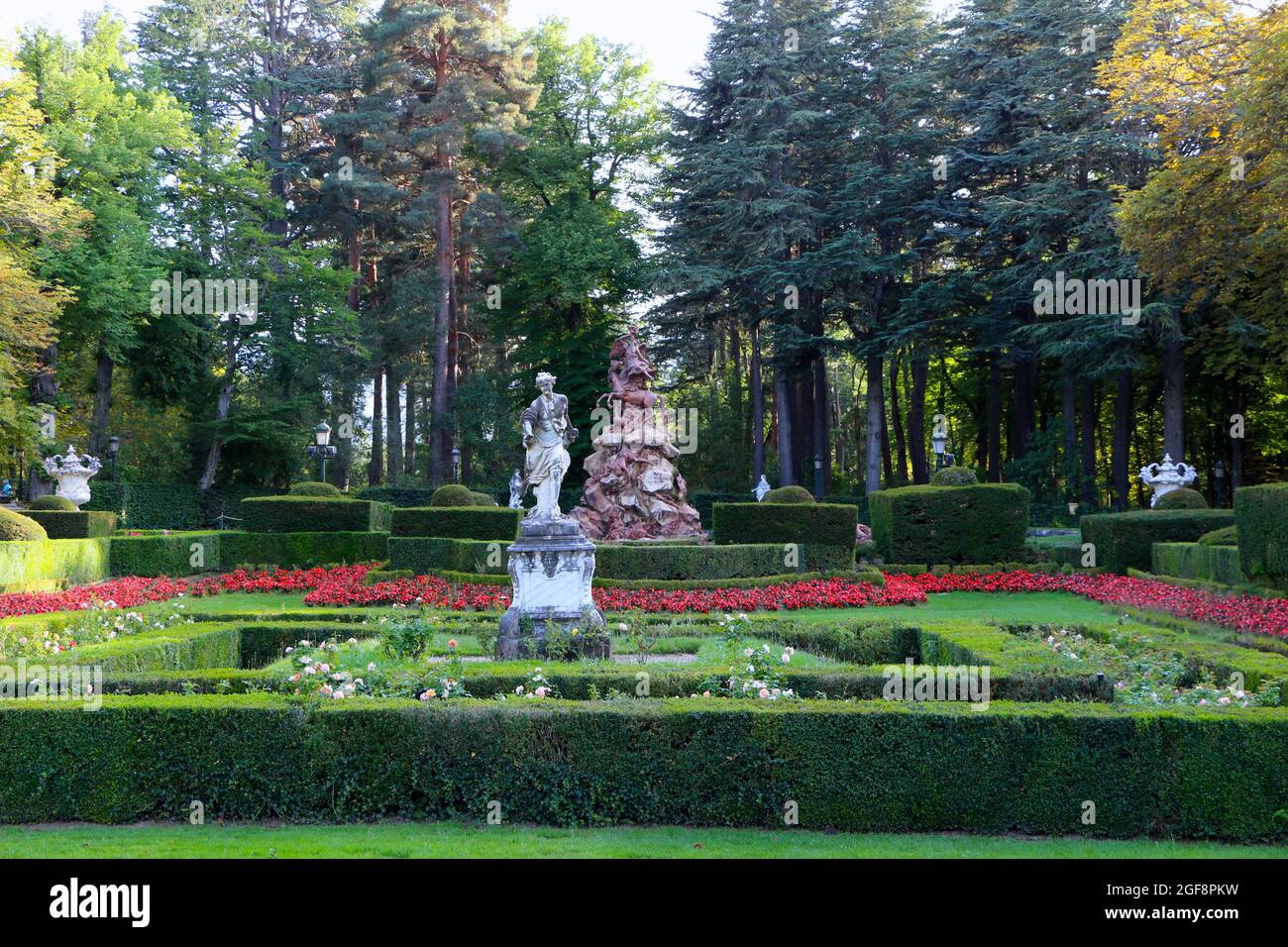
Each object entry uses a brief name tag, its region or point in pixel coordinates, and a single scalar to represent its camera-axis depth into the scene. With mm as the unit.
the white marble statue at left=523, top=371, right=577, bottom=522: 12250
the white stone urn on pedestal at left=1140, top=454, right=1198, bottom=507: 25125
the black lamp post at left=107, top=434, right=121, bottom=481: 28594
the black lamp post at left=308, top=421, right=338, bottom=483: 27734
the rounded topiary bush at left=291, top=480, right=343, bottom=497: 24938
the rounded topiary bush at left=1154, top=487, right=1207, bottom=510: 22216
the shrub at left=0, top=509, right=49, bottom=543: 17766
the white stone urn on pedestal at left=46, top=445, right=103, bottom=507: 26047
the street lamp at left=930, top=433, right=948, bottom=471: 26719
